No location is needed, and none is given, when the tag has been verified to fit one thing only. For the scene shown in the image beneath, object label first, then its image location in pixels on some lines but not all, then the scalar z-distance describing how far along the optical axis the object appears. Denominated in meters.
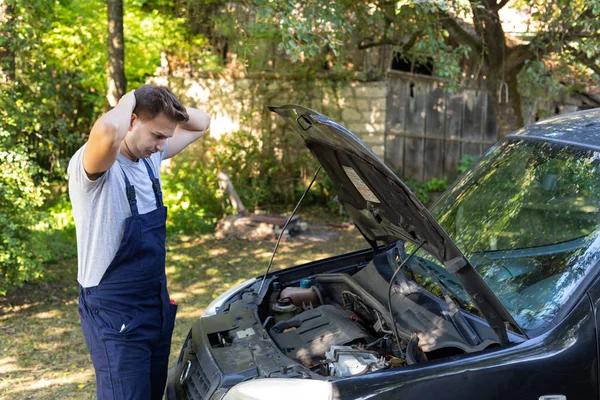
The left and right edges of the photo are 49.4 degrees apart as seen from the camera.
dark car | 2.42
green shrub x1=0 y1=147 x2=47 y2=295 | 5.81
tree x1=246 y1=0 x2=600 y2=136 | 6.18
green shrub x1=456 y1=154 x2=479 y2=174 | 12.56
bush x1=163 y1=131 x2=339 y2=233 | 11.01
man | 2.89
